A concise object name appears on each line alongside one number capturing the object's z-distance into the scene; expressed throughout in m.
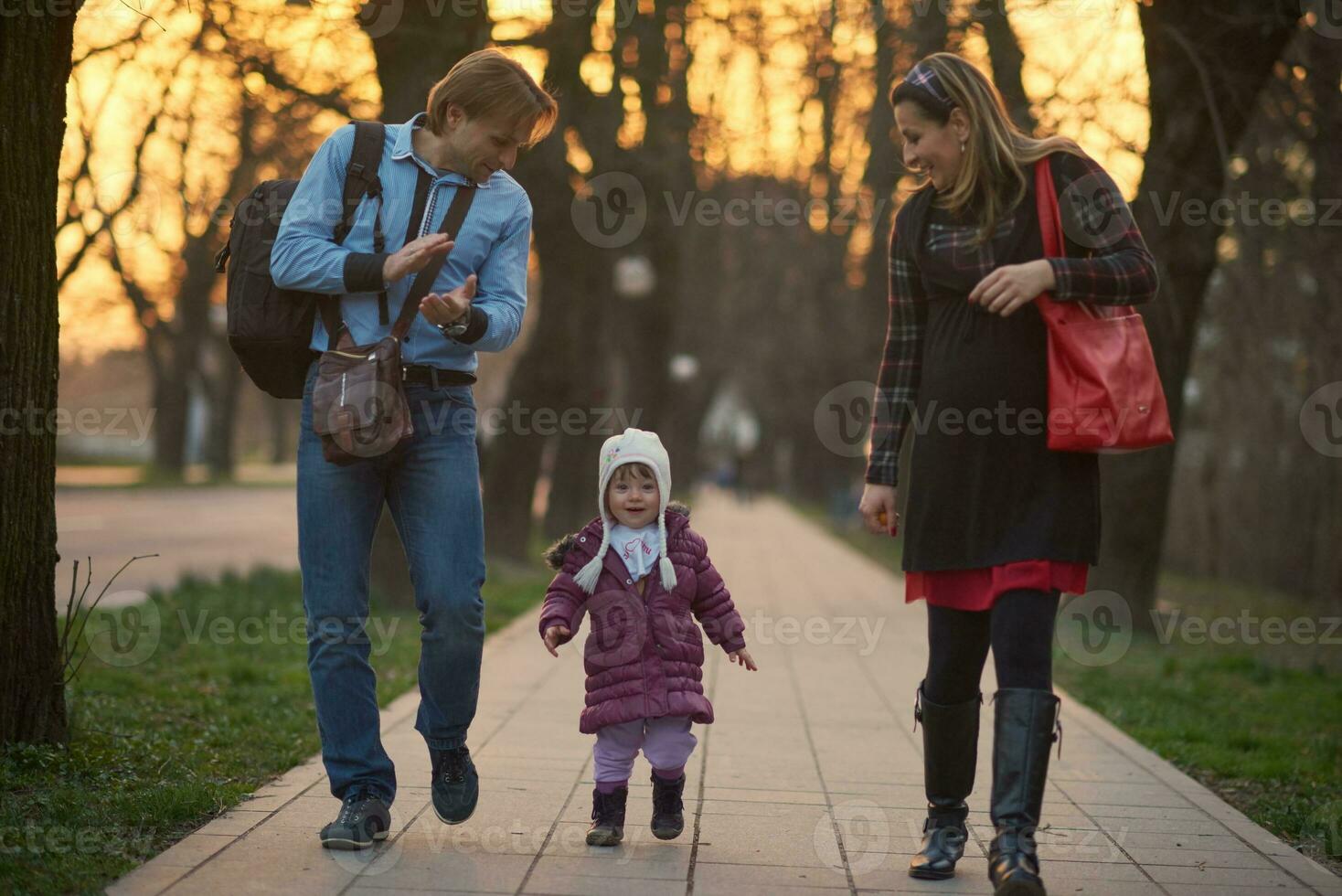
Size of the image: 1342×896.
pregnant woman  7.15
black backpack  7.72
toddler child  8.10
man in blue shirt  7.74
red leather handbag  7.04
